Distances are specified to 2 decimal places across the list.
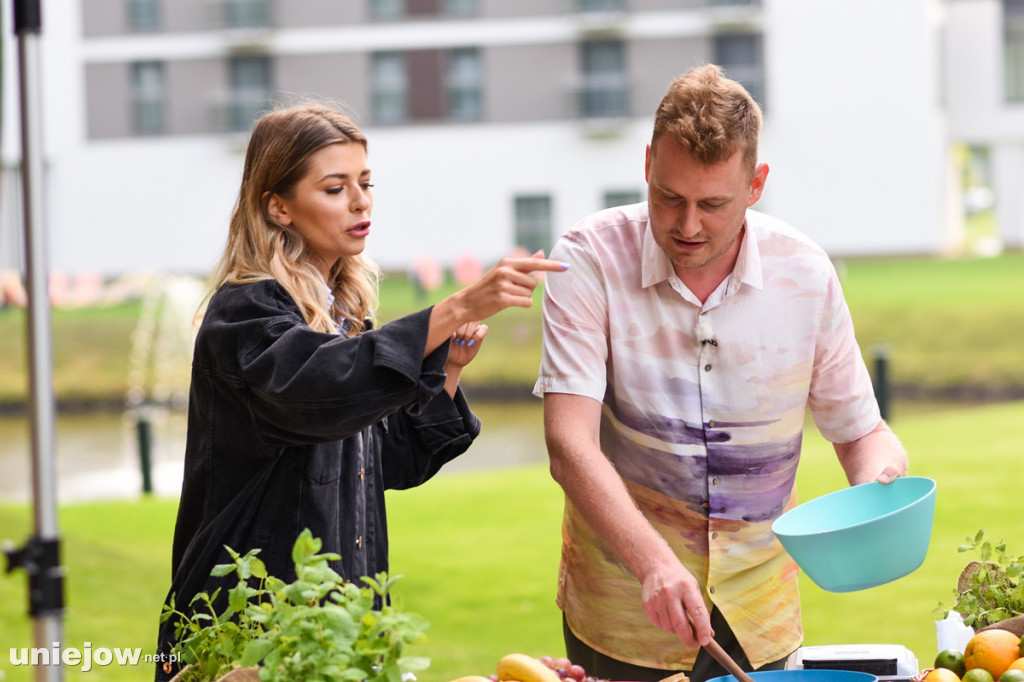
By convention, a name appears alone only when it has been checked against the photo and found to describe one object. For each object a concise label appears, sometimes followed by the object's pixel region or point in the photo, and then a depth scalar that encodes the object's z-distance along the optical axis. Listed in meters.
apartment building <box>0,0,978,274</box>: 35.24
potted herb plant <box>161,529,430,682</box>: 3.27
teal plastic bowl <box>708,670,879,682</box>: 3.49
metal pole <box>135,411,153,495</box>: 12.87
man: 3.92
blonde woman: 3.51
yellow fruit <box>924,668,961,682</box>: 3.55
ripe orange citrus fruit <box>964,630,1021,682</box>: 3.56
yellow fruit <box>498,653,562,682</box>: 3.48
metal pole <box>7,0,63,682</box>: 3.25
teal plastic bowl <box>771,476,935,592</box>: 3.46
